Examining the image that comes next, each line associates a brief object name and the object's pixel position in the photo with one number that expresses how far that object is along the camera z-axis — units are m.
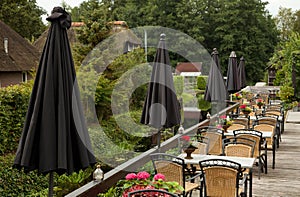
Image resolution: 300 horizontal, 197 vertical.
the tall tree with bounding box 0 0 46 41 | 28.98
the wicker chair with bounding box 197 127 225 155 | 7.02
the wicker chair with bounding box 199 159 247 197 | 4.45
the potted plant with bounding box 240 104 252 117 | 9.97
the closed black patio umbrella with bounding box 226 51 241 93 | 12.00
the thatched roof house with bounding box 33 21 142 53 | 21.51
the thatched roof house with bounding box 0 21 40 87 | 22.14
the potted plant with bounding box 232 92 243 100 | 15.33
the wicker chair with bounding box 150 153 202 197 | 4.62
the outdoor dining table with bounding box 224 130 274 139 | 7.34
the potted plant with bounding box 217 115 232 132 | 8.00
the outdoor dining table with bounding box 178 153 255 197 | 5.34
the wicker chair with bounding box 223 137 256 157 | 5.98
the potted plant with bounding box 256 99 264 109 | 12.36
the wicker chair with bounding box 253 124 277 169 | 7.89
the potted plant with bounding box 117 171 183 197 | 3.68
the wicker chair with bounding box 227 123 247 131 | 8.44
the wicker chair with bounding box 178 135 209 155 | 6.21
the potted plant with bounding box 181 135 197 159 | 5.50
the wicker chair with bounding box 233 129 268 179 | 6.68
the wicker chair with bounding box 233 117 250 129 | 8.96
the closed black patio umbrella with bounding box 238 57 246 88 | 14.47
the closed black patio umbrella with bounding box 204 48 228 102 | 9.97
